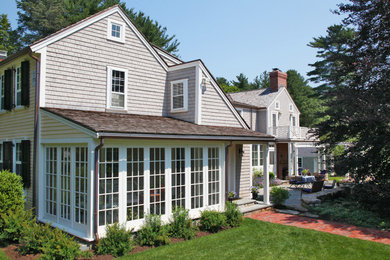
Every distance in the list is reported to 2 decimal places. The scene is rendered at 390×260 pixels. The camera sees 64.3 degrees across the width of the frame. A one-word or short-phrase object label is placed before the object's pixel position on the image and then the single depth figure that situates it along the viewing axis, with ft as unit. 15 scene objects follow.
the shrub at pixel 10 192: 29.91
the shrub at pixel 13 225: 27.17
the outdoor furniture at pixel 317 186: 48.90
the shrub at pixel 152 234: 26.89
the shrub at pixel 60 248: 22.16
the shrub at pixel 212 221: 31.30
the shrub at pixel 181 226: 29.17
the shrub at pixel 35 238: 24.09
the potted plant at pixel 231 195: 41.75
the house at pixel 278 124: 76.18
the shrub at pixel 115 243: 24.58
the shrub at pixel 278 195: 41.92
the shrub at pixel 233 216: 33.37
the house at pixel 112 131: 26.63
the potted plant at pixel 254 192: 46.44
